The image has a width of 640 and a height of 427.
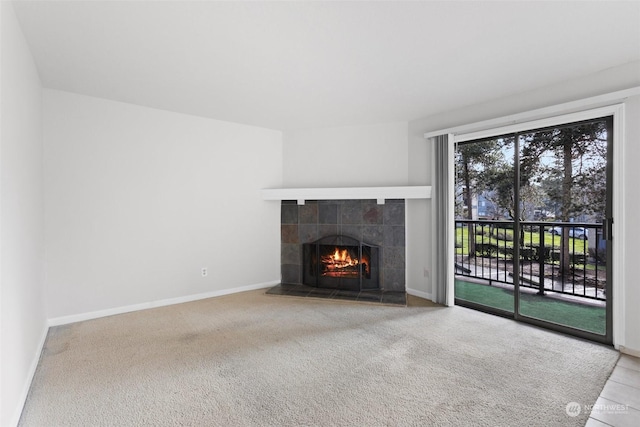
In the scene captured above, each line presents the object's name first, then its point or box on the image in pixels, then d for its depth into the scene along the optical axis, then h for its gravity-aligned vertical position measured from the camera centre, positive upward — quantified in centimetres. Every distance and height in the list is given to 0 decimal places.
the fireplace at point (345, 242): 428 -47
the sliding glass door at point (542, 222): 305 -17
